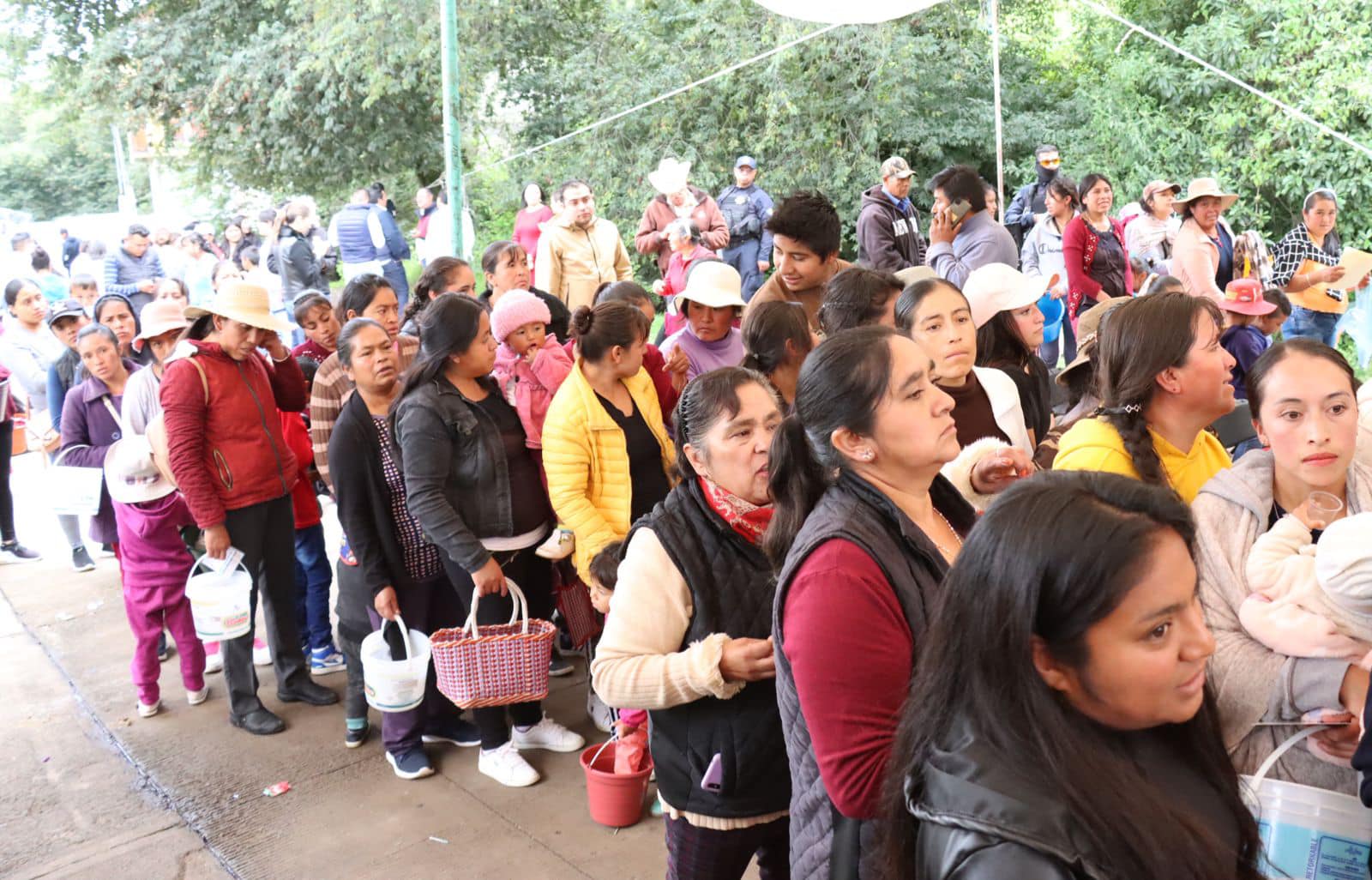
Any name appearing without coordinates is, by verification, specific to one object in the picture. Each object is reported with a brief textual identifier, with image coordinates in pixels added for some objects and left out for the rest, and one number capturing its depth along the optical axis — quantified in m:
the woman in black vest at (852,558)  1.64
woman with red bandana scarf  2.34
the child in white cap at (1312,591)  1.81
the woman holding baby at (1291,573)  1.88
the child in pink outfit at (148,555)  4.53
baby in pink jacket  4.13
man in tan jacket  7.46
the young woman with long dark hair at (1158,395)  2.46
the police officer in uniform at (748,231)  10.59
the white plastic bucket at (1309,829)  1.78
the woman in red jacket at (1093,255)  7.60
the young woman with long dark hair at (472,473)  3.72
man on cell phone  5.28
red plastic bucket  3.56
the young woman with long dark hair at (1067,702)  1.16
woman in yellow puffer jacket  3.65
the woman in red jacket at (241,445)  4.24
